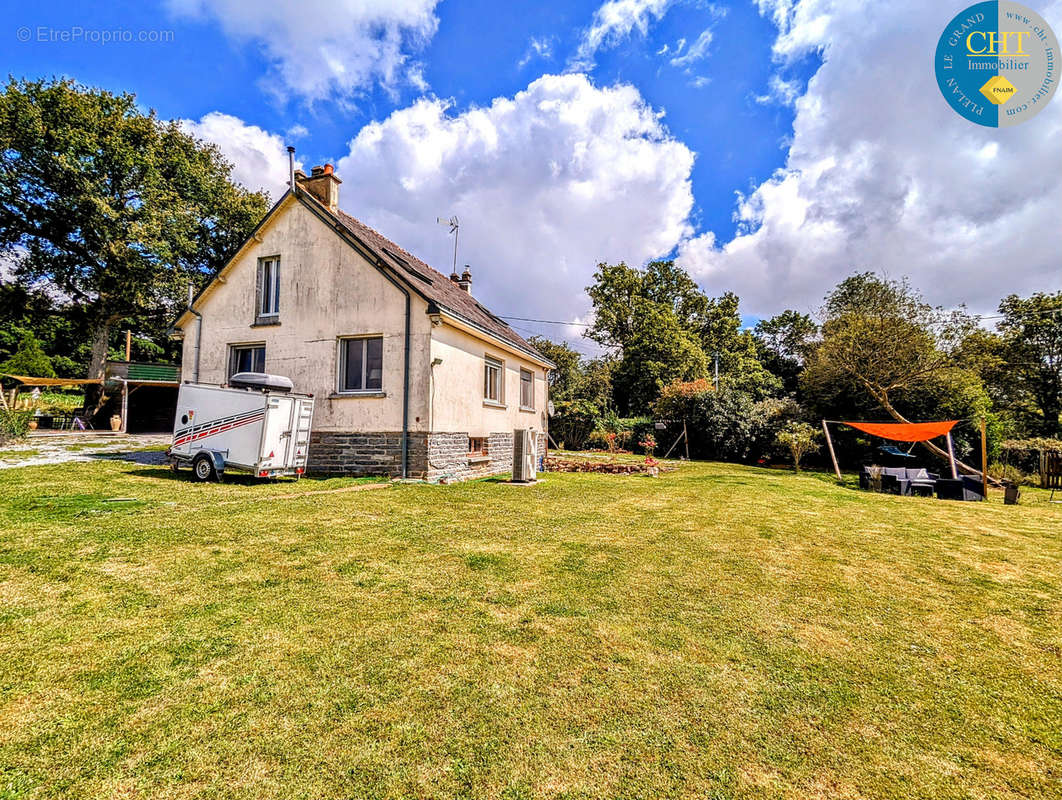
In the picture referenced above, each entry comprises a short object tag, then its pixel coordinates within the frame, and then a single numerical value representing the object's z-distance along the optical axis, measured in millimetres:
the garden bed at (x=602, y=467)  15164
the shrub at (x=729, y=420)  21031
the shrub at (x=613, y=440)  25297
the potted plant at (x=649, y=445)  23784
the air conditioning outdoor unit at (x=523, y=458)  11711
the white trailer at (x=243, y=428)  9422
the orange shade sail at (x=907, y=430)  13277
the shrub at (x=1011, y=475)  15820
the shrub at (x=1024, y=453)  16438
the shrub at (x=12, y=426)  14617
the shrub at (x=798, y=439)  18141
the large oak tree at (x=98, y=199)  24781
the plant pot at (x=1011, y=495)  11109
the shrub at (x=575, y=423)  26578
